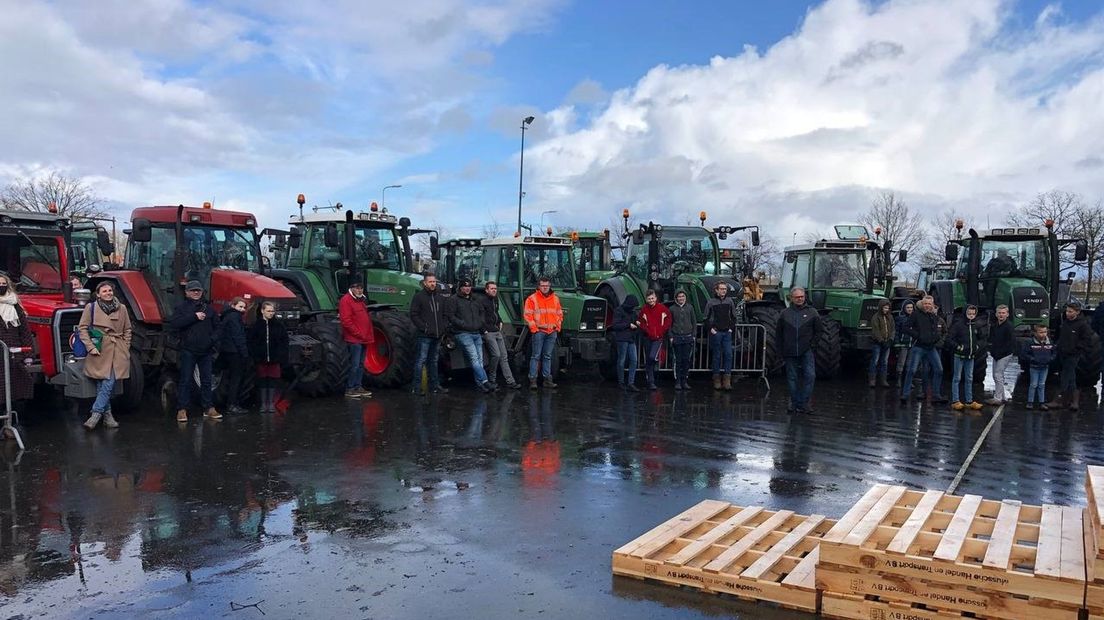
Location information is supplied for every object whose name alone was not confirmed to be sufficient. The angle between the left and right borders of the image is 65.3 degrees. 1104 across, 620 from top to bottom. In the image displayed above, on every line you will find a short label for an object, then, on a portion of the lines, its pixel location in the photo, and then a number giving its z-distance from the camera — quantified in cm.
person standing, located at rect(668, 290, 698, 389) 1301
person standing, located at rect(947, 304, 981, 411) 1164
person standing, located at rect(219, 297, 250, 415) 968
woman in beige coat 889
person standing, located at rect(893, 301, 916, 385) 1332
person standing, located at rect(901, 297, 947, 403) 1166
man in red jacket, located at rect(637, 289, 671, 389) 1289
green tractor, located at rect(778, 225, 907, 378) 1420
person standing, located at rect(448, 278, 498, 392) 1215
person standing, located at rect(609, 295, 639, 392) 1287
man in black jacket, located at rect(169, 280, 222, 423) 940
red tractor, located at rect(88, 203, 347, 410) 1031
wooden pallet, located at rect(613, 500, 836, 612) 463
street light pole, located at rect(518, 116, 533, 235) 3153
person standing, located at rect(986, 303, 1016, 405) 1170
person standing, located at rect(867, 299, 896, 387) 1320
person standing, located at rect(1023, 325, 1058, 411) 1169
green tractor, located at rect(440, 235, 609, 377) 1345
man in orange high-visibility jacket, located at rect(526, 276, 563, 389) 1263
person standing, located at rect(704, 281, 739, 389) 1306
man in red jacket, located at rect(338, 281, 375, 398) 1108
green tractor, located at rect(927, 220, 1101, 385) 1452
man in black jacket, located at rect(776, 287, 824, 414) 1079
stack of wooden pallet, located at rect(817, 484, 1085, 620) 407
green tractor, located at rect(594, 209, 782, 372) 1408
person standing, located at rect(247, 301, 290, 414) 1000
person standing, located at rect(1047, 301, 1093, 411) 1184
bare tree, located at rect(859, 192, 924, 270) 3909
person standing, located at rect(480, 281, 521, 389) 1263
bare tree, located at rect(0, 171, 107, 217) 3622
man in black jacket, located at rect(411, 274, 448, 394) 1167
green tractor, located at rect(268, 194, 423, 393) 1223
